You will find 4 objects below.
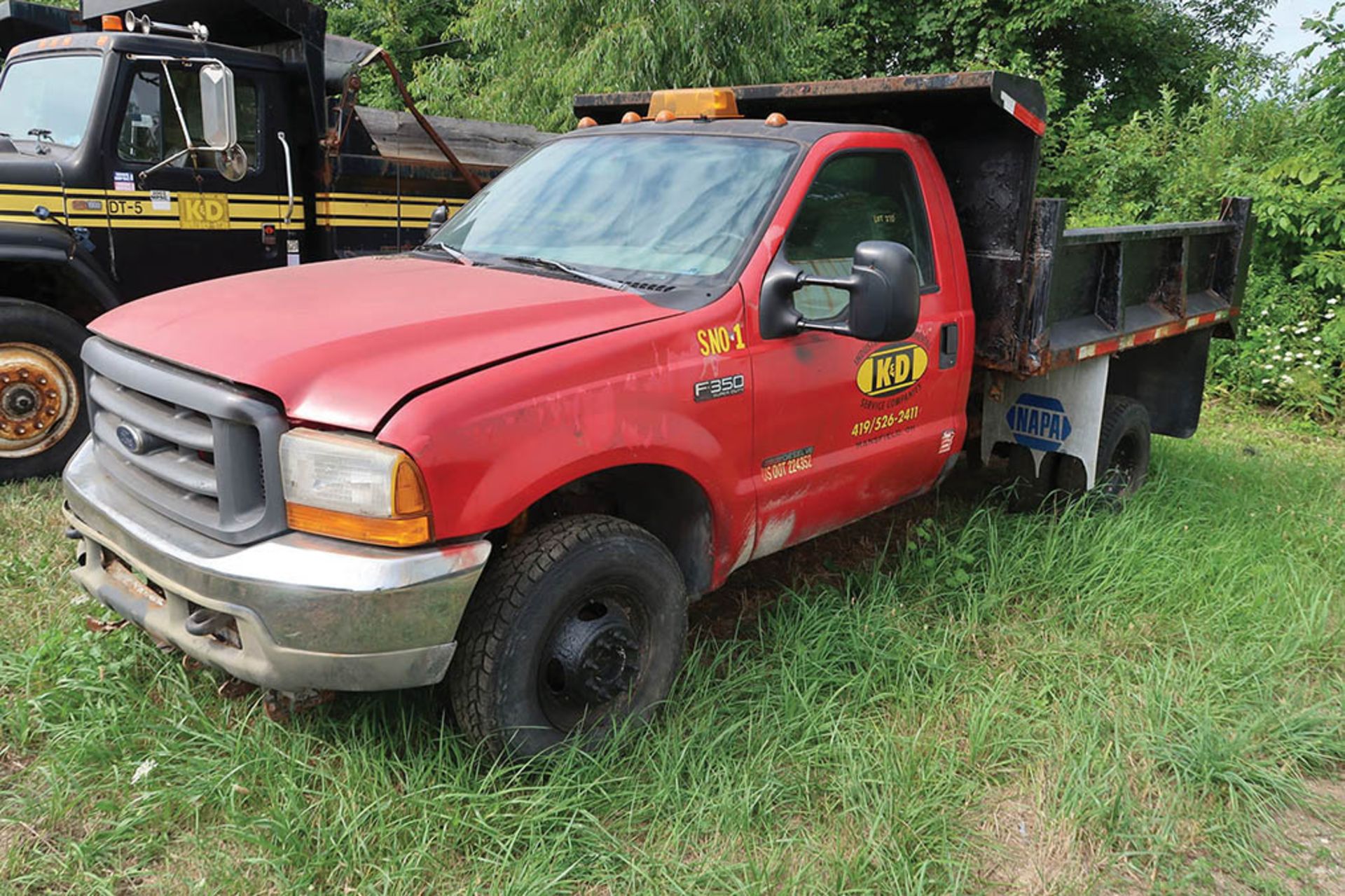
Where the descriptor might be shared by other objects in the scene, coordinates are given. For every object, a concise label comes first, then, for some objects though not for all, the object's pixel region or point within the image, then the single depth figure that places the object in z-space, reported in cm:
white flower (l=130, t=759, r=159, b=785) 290
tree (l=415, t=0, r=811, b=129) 1023
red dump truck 258
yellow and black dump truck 543
